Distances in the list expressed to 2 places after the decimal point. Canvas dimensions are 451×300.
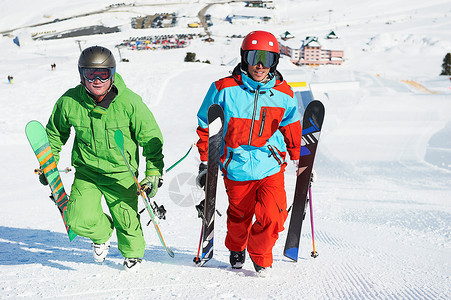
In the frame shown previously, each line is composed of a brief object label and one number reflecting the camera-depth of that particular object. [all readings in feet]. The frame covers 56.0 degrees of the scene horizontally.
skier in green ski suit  11.41
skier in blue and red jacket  11.71
